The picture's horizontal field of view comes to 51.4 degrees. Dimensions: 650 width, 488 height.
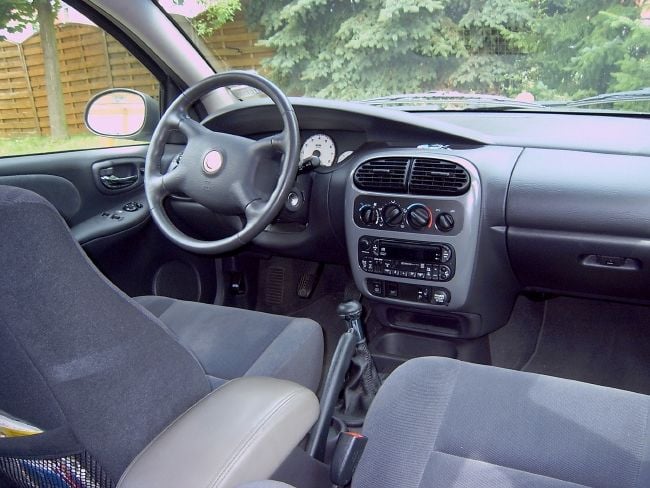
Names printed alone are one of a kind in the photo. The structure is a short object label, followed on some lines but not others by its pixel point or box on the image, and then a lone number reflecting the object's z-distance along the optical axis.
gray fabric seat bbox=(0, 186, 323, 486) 0.93
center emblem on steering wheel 2.16
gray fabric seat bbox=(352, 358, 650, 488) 1.28
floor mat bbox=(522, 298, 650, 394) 2.46
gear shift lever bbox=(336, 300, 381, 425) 2.36
